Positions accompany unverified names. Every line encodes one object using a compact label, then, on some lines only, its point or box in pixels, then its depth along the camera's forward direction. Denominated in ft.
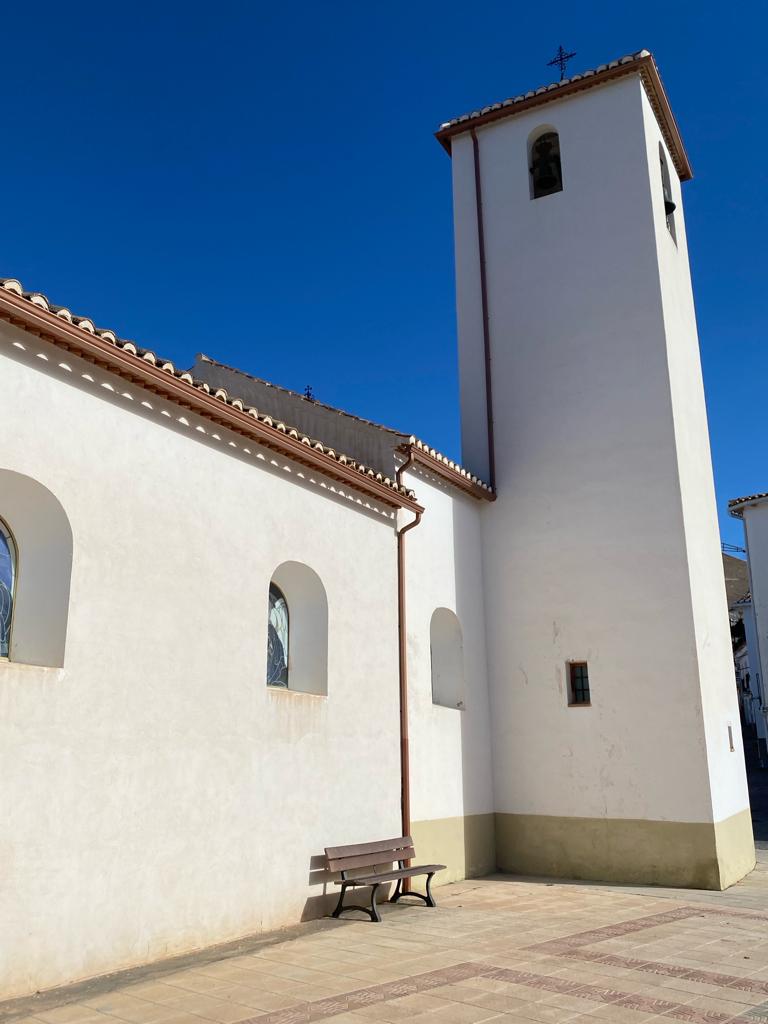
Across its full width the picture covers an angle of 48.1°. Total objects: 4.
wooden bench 27.68
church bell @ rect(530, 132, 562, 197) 46.80
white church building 20.84
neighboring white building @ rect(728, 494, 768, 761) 80.02
